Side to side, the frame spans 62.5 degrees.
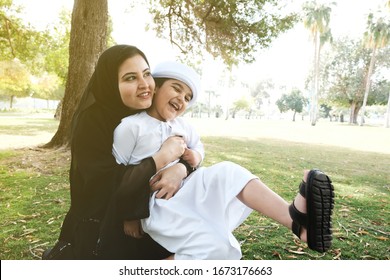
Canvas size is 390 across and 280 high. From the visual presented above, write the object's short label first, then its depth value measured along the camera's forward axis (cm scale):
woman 122
